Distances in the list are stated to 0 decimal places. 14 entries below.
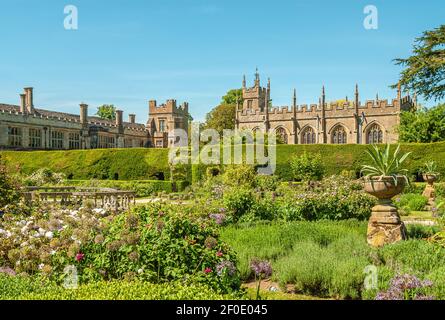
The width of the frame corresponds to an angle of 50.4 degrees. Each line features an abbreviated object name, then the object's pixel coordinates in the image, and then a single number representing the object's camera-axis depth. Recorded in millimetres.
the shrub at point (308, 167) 24781
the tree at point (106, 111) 69875
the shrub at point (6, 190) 10281
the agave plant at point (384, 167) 8734
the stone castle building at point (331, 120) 43844
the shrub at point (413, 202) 16047
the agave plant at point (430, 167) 19484
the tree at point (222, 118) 56062
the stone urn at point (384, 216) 8352
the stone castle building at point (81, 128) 39344
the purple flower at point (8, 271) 5231
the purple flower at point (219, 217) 10355
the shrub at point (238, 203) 11680
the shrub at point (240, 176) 18469
